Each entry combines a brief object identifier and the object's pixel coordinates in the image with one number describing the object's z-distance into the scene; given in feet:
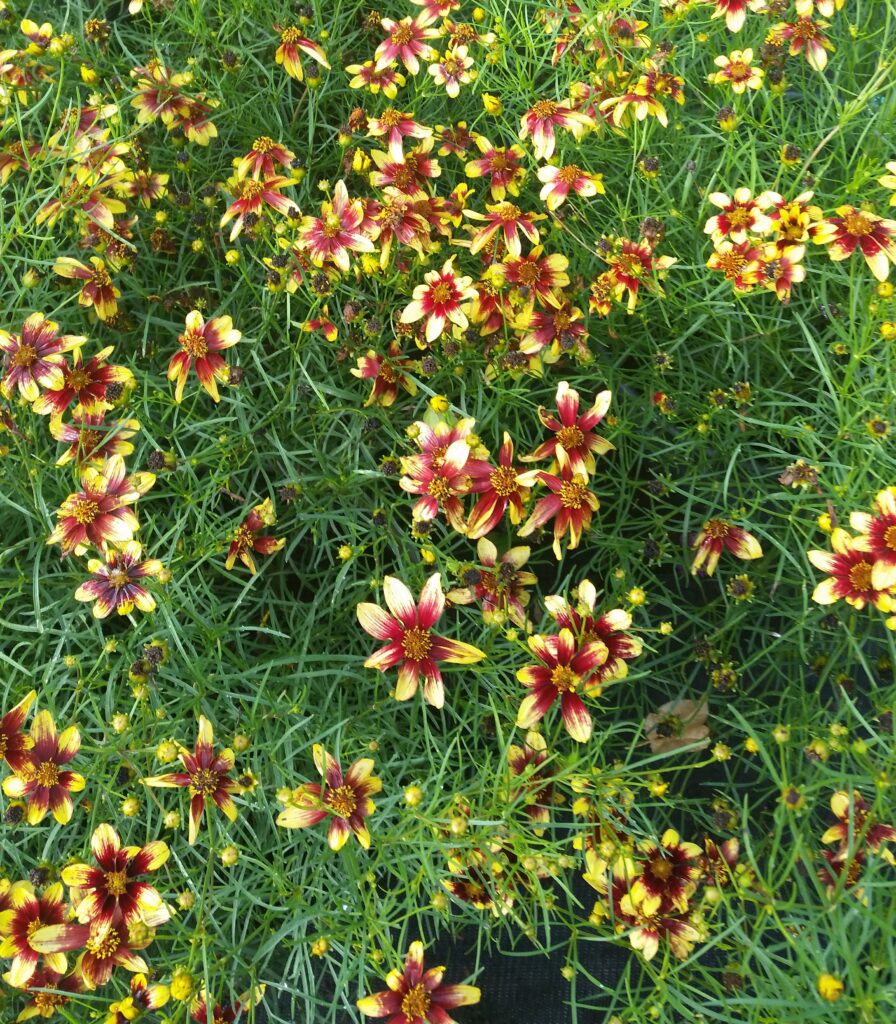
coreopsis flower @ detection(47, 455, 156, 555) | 2.75
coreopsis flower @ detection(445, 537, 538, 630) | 2.86
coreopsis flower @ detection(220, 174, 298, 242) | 3.24
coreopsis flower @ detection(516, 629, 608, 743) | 2.61
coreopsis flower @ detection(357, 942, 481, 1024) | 2.50
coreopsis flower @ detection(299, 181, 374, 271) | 3.15
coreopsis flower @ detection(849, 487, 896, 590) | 2.56
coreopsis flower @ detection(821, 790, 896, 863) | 2.51
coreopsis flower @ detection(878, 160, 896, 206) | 3.00
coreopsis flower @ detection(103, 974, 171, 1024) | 2.36
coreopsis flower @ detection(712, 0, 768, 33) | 3.29
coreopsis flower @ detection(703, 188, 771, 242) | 3.11
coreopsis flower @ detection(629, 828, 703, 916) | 2.56
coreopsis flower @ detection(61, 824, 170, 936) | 2.47
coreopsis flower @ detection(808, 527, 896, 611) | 2.59
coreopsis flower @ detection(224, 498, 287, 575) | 2.97
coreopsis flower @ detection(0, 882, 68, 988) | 2.48
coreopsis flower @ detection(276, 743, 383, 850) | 2.48
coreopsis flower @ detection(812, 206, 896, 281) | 2.98
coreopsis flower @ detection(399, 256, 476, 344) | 3.07
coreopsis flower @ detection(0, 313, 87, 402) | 3.01
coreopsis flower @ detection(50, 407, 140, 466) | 2.97
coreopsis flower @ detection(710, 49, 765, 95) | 3.22
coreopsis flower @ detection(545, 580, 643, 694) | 2.68
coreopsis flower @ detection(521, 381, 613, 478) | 2.93
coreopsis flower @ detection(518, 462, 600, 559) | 2.88
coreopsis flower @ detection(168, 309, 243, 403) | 3.05
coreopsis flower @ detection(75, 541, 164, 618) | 2.69
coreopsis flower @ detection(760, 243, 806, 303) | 2.97
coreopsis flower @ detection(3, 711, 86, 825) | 2.57
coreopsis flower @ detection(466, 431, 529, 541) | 2.87
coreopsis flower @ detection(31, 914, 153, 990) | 2.41
